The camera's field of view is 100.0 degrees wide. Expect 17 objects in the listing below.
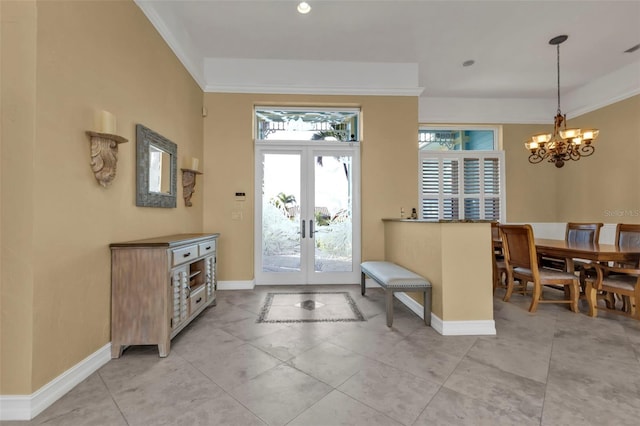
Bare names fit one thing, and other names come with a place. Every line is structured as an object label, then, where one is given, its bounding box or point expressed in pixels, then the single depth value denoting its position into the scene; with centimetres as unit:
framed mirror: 248
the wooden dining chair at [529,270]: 308
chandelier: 356
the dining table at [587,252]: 284
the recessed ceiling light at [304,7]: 303
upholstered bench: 271
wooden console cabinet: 212
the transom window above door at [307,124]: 447
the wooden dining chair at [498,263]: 388
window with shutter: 544
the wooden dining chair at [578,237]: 373
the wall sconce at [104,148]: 192
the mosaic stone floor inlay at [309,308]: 296
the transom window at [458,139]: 558
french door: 439
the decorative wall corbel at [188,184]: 349
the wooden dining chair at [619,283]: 286
